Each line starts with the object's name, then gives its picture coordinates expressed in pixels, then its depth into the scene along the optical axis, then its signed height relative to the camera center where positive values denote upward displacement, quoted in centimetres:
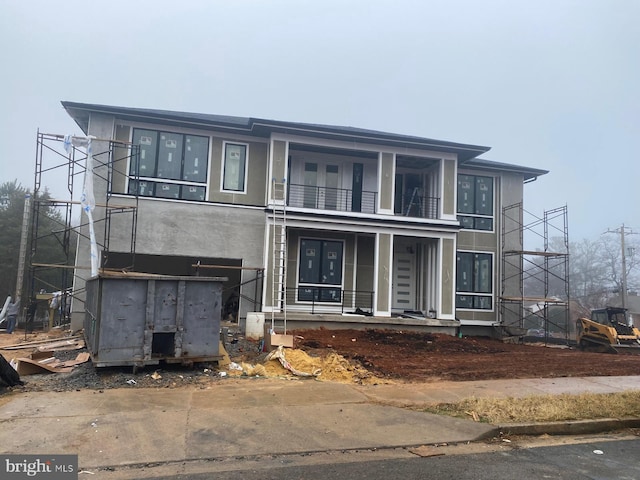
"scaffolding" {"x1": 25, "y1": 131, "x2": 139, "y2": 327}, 1521 +320
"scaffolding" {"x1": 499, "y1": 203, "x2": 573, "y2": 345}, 1986 +108
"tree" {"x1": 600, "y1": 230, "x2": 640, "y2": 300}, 6605 +471
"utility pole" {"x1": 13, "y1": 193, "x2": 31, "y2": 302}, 2195 +128
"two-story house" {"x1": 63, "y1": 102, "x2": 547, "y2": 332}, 1617 +266
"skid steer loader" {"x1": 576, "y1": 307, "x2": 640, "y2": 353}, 1875 -151
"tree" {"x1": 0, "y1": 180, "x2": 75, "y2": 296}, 3167 +175
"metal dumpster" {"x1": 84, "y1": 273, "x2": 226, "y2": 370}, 862 -75
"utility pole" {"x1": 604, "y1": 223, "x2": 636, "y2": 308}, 4416 +668
